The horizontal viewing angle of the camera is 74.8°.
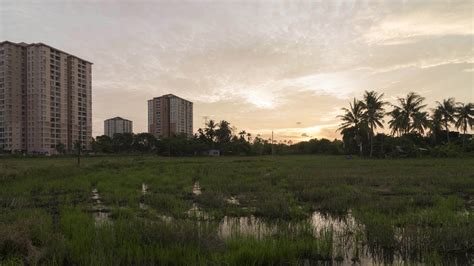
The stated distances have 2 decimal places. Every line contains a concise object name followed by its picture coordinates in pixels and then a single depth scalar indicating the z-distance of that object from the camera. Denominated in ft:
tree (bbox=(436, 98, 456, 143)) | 140.56
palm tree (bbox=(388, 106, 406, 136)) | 139.74
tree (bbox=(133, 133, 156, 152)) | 255.29
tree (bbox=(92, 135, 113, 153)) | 242.78
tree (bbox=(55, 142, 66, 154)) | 233.14
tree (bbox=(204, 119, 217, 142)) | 252.01
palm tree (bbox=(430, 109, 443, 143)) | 143.64
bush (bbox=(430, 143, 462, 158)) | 118.90
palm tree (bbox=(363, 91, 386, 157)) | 140.15
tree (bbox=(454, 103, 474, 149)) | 140.54
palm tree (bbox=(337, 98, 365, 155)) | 146.44
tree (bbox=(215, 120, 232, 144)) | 252.62
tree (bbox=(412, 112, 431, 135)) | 136.15
